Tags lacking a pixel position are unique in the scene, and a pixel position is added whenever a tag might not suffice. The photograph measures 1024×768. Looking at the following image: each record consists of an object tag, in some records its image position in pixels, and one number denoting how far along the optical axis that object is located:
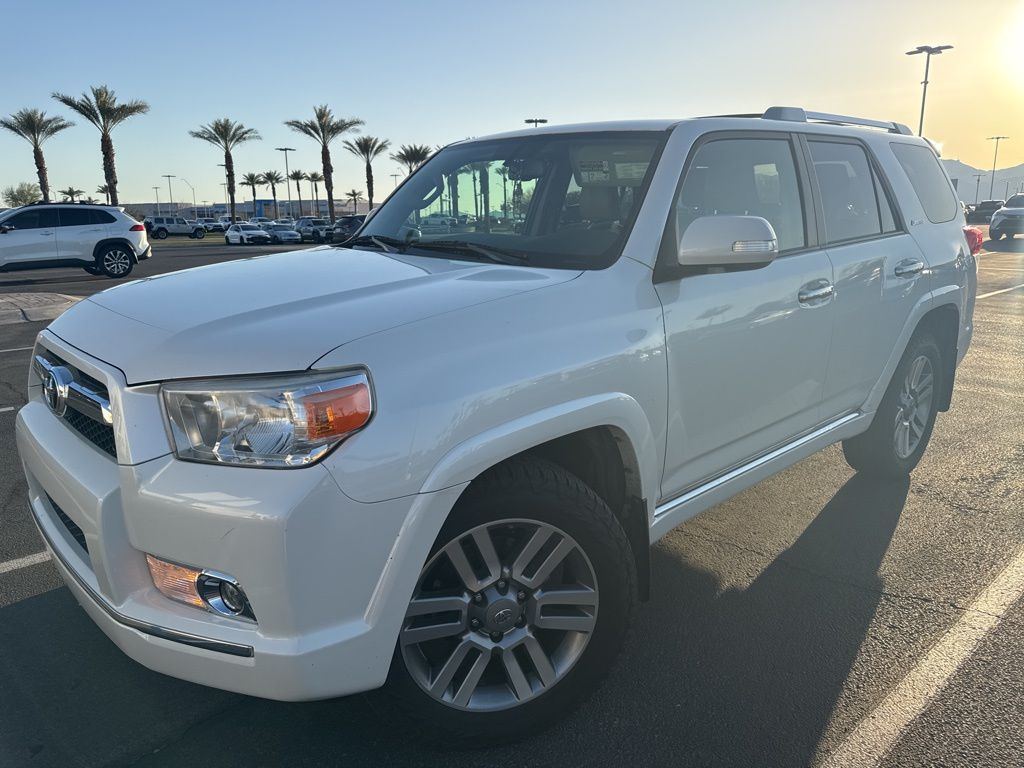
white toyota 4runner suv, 1.88
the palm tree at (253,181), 90.12
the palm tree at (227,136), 51.91
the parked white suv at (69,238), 17.83
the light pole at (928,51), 37.44
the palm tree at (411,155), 55.76
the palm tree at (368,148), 56.56
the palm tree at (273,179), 89.44
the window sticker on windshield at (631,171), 2.94
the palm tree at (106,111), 39.12
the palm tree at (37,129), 40.72
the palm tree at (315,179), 88.38
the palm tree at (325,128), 49.44
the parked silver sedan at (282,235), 43.41
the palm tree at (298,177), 90.22
